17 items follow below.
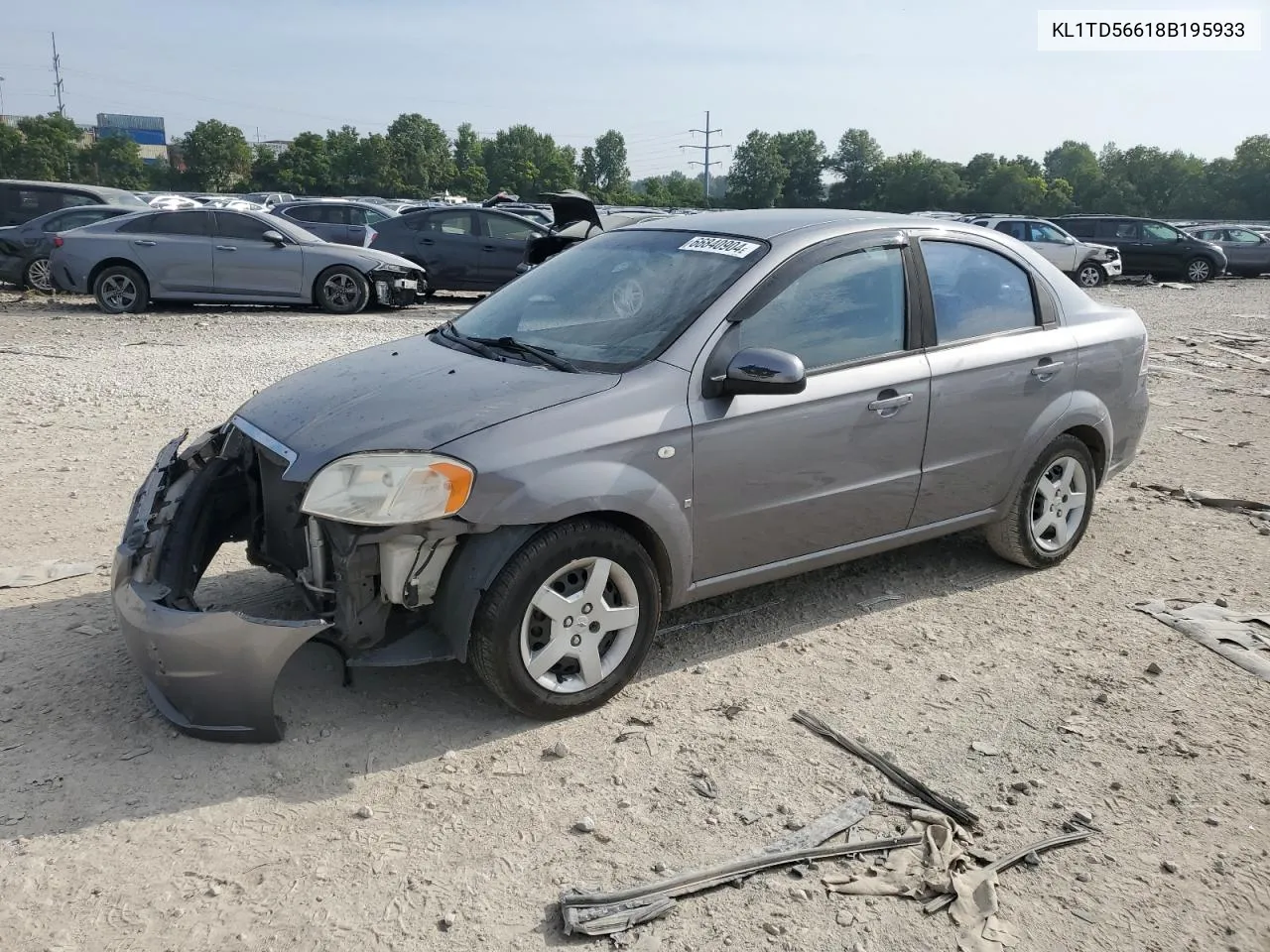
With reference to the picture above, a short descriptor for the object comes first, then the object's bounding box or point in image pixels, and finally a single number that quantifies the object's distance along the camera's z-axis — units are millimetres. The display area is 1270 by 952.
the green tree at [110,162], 76875
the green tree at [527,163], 97250
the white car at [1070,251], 23875
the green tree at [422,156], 84438
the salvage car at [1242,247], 28344
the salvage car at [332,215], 17766
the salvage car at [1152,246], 25797
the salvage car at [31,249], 15461
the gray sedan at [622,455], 3379
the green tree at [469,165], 91625
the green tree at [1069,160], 116812
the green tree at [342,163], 82438
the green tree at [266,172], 82438
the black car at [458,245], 16188
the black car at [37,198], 17297
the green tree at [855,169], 92688
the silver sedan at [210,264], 13367
